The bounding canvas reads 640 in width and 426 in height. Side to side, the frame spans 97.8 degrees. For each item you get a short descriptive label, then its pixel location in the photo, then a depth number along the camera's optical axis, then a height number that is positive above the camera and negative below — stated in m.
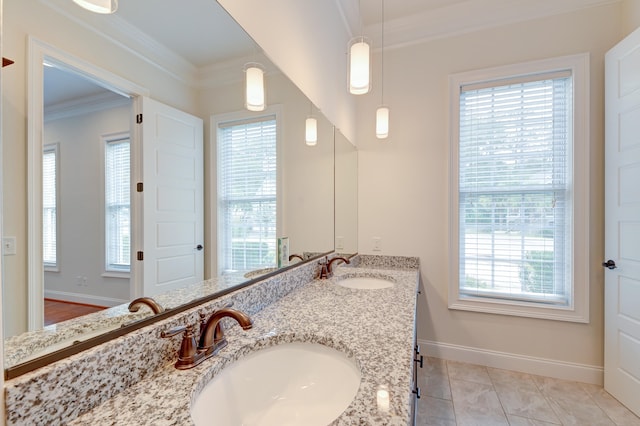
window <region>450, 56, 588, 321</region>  2.06 +0.15
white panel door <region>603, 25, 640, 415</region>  1.71 -0.07
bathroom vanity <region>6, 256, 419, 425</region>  0.50 -0.40
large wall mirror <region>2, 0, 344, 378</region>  0.52 +0.16
